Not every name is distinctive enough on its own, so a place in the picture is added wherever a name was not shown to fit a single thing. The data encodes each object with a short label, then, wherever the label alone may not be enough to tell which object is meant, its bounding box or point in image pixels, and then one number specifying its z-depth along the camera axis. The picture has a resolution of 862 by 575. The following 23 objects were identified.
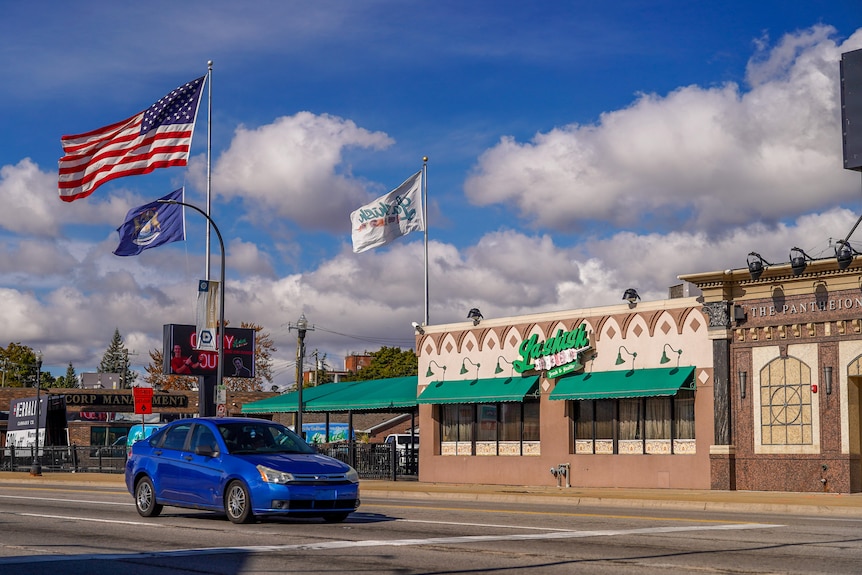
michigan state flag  37.78
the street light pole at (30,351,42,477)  42.56
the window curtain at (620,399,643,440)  32.44
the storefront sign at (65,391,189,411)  71.31
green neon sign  33.56
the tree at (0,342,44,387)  121.38
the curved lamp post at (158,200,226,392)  33.59
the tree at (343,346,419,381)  111.31
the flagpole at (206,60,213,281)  39.19
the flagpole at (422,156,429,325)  40.25
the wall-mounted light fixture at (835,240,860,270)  26.84
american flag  36.00
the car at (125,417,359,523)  15.91
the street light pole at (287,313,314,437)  37.84
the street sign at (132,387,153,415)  44.81
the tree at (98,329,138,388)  182.00
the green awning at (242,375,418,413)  38.97
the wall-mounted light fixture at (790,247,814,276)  27.92
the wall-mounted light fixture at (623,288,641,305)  32.44
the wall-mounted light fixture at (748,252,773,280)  28.80
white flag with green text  39.66
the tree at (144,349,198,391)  91.50
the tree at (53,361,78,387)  172.50
